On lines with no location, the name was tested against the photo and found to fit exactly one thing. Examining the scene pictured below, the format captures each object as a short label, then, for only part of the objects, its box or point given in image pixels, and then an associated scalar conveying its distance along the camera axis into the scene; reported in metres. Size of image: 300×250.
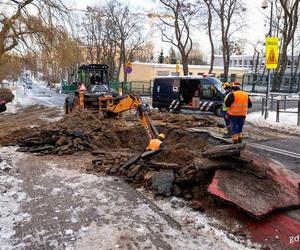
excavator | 6.09
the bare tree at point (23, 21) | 19.27
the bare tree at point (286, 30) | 32.03
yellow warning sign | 15.86
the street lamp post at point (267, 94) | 17.20
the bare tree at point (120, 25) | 43.19
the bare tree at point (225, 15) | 36.66
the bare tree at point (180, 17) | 36.31
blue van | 18.62
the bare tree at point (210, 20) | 36.31
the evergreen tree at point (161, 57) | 82.81
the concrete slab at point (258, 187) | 5.16
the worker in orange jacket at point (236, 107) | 9.83
